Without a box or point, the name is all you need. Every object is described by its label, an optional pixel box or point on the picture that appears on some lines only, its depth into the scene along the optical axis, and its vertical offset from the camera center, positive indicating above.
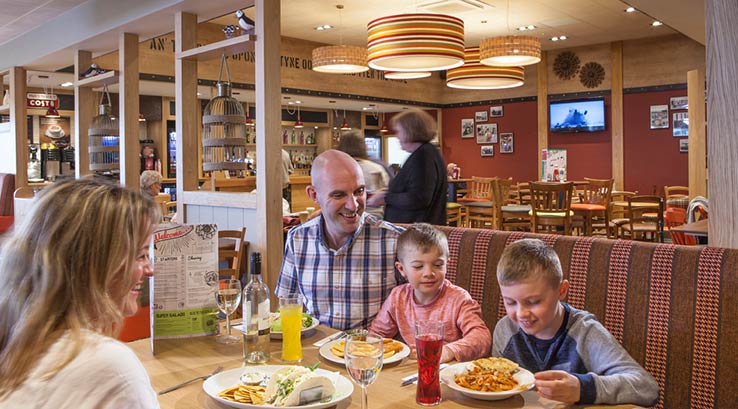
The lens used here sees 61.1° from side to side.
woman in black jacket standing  4.13 +0.11
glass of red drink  1.46 -0.39
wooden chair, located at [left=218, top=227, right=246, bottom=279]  4.03 -0.33
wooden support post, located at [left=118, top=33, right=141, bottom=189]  5.39 +0.79
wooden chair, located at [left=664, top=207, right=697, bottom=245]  6.81 -0.26
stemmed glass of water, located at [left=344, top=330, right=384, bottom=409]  1.35 -0.35
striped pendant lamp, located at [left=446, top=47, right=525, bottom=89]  8.20 +1.62
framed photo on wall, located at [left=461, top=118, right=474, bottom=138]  13.95 +1.54
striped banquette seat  1.88 -0.36
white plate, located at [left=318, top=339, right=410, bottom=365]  1.72 -0.45
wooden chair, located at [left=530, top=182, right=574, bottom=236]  7.26 -0.13
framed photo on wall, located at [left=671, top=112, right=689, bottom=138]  11.03 +1.22
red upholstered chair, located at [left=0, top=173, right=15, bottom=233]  7.64 +0.14
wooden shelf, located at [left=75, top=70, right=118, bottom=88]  5.51 +1.13
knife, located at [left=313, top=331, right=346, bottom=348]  1.94 -0.45
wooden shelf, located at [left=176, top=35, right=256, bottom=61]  3.94 +1.01
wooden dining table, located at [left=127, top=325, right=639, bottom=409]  1.46 -0.47
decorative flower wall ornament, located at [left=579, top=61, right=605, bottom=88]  11.86 +2.30
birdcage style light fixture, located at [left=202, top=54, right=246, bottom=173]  4.25 +0.45
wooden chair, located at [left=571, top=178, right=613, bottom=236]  7.86 -0.17
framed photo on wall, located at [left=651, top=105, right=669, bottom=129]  11.24 +1.40
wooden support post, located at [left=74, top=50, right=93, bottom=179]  6.31 +0.83
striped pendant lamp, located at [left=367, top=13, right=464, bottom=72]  6.07 +1.56
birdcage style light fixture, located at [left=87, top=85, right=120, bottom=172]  5.87 +0.56
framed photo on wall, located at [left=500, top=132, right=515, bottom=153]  13.27 +1.14
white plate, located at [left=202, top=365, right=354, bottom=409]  1.42 -0.46
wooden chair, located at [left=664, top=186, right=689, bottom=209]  7.75 -0.10
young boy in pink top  2.02 -0.34
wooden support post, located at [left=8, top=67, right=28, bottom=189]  7.62 +1.01
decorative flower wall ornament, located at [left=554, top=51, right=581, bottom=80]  12.12 +2.55
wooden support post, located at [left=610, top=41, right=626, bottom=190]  11.56 +1.55
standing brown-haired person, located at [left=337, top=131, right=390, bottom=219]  4.71 +0.24
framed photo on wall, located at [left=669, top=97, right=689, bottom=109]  11.03 +1.62
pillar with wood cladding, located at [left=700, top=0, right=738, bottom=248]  2.71 +0.33
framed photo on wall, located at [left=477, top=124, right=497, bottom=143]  13.57 +1.38
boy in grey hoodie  1.66 -0.38
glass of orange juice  1.81 -0.39
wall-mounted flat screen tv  11.96 +1.55
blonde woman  0.93 -0.16
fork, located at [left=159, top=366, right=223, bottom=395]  1.57 -0.47
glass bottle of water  1.79 -0.35
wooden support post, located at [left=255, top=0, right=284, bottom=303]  3.88 +0.40
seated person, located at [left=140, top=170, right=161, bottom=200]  6.27 +0.21
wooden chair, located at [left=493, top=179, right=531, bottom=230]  7.92 -0.22
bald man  2.38 -0.21
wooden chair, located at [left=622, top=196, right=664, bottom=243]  7.30 -0.29
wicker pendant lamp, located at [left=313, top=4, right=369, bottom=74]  7.99 +1.81
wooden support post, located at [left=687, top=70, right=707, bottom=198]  7.16 +0.69
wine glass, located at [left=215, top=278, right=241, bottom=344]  1.94 -0.30
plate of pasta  1.45 -0.45
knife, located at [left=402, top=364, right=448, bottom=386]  1.58 -0.46
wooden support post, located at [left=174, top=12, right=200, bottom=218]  4.63 +0.70
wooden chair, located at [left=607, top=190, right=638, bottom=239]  8.17 -0.31
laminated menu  1.92 -0.25
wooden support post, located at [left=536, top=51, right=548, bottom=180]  12.52 +1.81
